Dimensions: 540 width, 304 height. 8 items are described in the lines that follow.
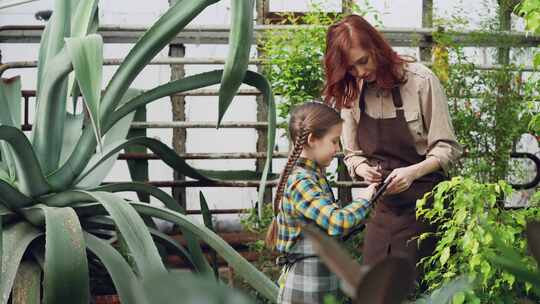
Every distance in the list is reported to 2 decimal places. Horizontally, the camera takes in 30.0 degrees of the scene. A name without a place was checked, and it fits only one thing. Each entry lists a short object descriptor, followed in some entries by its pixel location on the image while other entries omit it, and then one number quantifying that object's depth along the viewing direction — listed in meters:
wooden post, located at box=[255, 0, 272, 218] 5.90
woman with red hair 3.18
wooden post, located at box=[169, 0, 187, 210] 5.86
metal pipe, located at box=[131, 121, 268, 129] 5.66
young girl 2.73
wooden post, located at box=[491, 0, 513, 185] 5.23
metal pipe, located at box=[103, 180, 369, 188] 5.41
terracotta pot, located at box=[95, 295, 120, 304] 4.77
